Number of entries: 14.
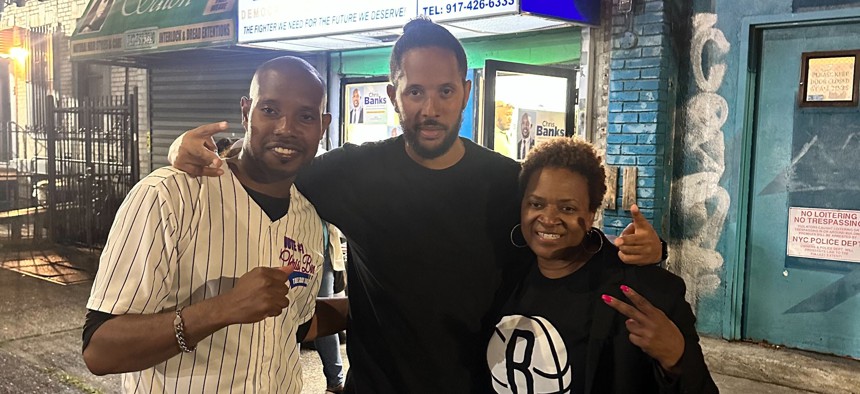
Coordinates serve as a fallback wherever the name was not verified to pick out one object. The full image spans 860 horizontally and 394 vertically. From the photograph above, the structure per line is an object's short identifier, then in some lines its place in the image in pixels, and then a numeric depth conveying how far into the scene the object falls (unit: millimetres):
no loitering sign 5590
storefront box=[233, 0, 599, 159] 6293
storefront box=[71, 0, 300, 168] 9000
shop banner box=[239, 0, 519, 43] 6156
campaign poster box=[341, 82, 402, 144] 8328
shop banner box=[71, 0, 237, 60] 8648
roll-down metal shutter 10938
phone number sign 5832
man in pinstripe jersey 1954
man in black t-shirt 2496
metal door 5609
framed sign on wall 5523
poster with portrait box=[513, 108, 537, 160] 6840
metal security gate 10953
